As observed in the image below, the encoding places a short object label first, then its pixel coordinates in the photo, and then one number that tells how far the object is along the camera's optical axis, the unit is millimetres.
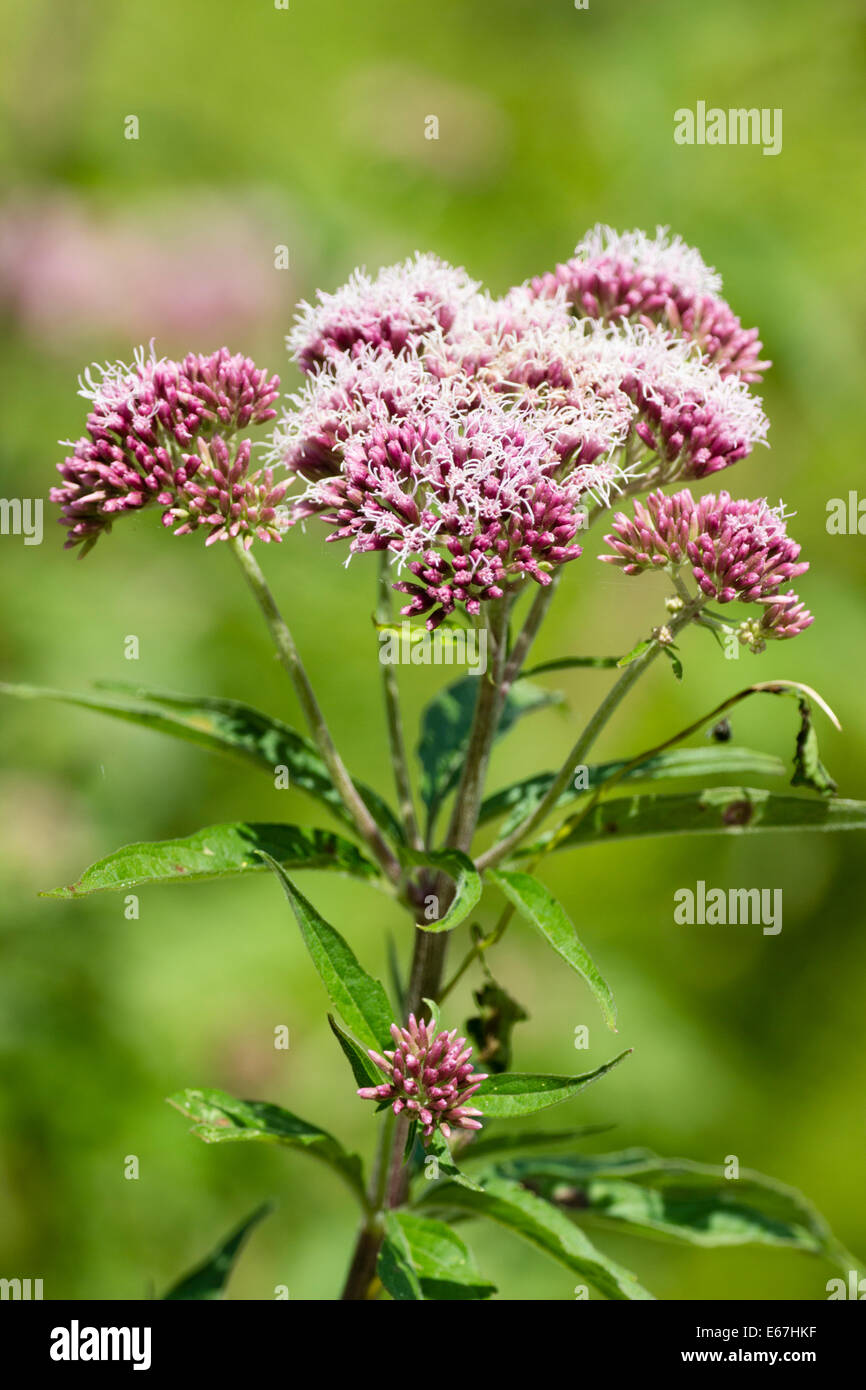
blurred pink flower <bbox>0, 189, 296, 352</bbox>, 1270
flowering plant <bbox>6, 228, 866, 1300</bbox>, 748
